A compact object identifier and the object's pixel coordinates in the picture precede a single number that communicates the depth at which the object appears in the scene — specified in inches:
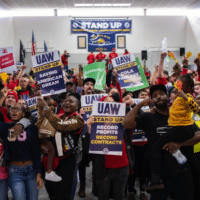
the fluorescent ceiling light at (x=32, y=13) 750.5
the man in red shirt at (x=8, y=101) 135.3
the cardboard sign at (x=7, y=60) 291.4
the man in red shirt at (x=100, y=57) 563.2
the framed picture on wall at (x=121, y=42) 748.1
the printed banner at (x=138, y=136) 158.7
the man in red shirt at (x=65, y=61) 577.1
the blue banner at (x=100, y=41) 722.8
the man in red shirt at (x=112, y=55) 584.5
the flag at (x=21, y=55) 588.8
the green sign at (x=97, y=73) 221.5
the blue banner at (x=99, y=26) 719.1
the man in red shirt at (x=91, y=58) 612.1
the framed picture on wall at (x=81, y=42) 748.6
